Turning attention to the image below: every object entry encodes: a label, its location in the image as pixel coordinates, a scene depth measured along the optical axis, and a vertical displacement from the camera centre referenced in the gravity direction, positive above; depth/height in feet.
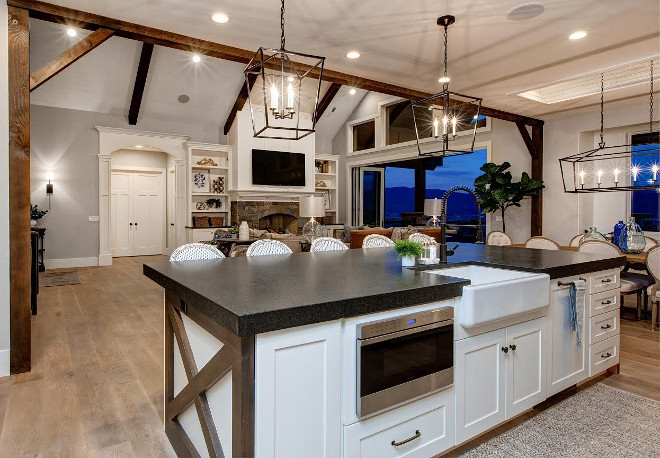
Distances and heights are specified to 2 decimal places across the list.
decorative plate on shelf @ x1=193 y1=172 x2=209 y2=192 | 31.91 +2.78
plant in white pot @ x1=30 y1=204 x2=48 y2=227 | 24.66 +0.17
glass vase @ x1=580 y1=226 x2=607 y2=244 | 16.84 -0.65
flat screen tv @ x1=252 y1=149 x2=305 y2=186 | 31.94 +3.95
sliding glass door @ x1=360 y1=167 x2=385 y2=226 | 36.99 +2.09
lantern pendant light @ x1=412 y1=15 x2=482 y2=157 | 10.20 +2.70
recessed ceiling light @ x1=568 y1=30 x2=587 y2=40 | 12.23 +5.54
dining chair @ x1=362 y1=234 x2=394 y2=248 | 12.75 -0.74
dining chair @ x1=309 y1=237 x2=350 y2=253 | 11.46 -0.75
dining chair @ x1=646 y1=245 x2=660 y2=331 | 13.42 -1.81
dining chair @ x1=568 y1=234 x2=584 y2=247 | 18.42 -0.99
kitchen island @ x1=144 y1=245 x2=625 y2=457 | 4.37 -1.64
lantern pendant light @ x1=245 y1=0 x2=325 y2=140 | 7.20 +2.40
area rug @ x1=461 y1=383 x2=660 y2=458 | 6.88 -3.85
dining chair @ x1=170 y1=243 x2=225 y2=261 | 8.56 -0.75
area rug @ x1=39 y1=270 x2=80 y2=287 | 21.62 -3.42
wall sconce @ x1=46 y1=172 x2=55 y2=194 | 26.84 +2.24
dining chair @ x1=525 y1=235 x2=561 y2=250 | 15.27 -0.93
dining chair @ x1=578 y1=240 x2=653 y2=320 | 13.84 -2.20
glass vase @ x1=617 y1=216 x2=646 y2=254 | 15.26 -0.75
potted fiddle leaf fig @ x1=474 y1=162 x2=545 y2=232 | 23.14 +1.77
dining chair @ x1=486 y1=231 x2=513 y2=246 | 18.63 -0.92
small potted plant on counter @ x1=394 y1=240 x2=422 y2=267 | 7.73 -0.61
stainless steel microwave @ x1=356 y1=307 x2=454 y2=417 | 5.14 -1.88
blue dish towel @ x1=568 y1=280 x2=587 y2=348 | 8.43 -1.73
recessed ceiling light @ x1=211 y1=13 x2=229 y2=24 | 11.05 +5.42
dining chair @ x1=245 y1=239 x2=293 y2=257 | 10.10 -0.76
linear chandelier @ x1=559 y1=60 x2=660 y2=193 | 19.95 +2.72
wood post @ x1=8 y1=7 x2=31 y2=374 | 9.88 +0.61
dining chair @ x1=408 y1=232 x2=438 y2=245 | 8.24 -0.43
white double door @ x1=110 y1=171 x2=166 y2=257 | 33.91 +0.36
